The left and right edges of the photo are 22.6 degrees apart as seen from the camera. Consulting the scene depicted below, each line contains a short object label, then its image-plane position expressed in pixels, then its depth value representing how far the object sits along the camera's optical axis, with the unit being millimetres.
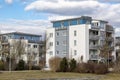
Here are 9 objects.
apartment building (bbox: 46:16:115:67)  79562
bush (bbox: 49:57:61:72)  55469
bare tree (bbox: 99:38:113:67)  73500
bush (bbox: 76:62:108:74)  52666
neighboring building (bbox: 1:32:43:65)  75931
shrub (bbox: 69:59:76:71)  56112
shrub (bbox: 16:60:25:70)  64375
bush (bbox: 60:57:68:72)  55438
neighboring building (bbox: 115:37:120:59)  86275
